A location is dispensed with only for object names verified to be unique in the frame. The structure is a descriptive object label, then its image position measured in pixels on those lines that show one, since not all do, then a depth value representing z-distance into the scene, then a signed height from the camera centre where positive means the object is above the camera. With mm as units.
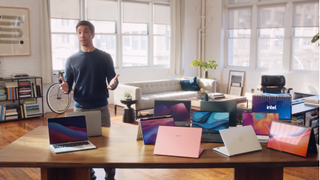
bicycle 7985 -893
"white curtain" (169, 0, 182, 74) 10227 +785
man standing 3174 -130
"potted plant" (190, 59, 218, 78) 9312 -37
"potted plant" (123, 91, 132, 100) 7031 -695
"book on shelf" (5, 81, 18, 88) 7172 -455
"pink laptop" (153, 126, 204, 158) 2420 -578
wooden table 2291 -673
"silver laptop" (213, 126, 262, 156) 2441 -581
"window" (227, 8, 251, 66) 10047 +814
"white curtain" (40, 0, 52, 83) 7719 +478
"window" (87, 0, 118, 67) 8828 +1091
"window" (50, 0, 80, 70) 8109 +799
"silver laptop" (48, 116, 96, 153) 2605 -560
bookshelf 7168 -775
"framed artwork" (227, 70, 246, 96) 10094 -547
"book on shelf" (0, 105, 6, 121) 7098 -1051
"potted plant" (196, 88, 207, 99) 7430 -693
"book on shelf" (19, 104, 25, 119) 7384 -1081
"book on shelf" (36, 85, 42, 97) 7578 -627
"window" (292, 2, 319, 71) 8586 +720
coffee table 6641 -815
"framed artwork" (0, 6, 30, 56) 7316 +691
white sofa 7230 -679
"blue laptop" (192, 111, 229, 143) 2852 -500
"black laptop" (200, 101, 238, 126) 2965 -398
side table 7013 -1068
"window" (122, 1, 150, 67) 9516 +940
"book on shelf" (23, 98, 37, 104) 7460 -850
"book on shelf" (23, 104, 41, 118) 7419 -1064
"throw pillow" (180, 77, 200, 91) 8734 -580
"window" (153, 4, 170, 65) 10195 +864
